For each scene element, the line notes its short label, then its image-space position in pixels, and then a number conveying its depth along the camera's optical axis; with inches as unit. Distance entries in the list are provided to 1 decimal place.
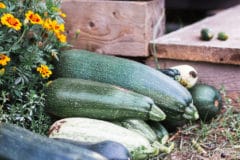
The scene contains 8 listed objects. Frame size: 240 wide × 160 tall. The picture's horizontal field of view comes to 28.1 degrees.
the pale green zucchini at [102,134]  87.0
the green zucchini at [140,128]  97.3
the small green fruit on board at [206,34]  123.8
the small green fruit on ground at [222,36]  123.5
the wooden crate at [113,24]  123.9
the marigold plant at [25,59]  93.7
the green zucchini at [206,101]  111.9
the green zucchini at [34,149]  72.1
